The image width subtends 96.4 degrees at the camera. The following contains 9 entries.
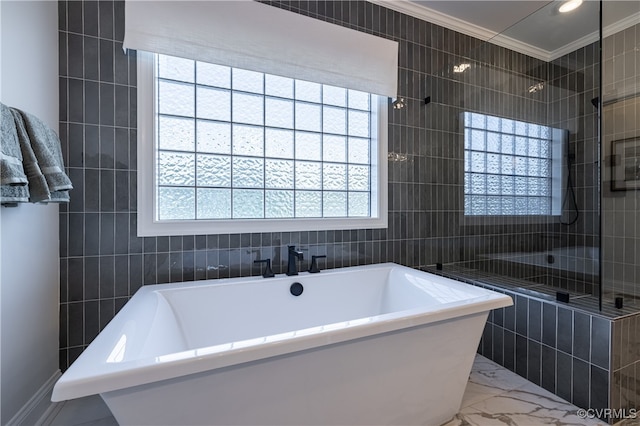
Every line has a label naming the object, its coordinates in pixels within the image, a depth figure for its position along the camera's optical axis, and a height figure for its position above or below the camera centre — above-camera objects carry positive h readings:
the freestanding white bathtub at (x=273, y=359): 0.82 -0.55
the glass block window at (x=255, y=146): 1.87 +0.49
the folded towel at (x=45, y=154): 1.21 +0.25
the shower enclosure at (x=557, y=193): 1.52 +0.16
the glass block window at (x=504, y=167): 2.64 +0.43
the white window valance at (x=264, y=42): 1.67 +1.14
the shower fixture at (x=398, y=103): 2.45 +0.94
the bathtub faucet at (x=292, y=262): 1.94 -0.34
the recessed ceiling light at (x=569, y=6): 2.07 +1.54
